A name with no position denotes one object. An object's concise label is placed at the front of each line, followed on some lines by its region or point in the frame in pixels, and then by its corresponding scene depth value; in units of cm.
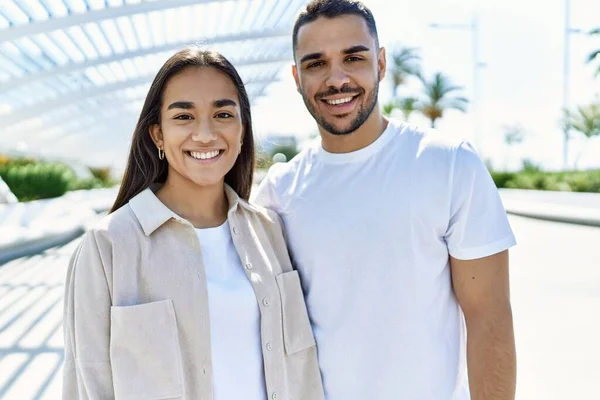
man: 234
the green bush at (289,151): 5025
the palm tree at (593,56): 2570
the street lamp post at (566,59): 2888
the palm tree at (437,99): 4422
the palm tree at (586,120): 3881
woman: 219
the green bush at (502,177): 3156
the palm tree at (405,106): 4423
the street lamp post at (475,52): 3224
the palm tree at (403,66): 4712
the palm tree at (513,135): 5319
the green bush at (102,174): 4009
